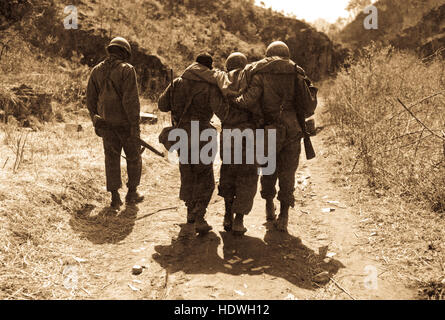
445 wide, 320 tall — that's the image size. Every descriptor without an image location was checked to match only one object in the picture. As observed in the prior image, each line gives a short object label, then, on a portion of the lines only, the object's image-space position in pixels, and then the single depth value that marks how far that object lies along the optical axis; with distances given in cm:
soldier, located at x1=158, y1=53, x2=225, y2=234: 379
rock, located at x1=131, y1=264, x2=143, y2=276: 331
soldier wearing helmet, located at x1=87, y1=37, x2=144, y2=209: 445
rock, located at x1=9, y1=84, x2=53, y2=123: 727
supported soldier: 381
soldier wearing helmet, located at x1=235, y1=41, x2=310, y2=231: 376
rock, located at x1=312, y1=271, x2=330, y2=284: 317
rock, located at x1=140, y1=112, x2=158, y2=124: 860
